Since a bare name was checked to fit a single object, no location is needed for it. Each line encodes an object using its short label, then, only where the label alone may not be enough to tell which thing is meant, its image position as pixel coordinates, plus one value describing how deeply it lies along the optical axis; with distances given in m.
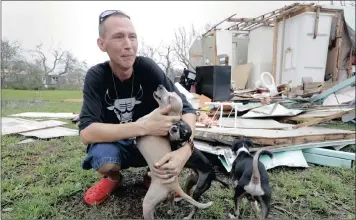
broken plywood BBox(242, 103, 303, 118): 4.60
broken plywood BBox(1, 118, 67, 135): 4.59
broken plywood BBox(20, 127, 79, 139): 4.33
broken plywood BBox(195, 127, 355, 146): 2.98
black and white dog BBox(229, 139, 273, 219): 1.61
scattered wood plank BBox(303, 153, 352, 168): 2.97
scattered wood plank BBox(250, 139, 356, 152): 2.95
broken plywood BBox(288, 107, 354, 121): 4.22
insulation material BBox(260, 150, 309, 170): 2.88
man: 1.53
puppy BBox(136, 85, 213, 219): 1.49
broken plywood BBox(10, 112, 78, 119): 6.45
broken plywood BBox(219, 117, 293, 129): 3.78
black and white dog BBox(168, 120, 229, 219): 1.77
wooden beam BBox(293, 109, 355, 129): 3.75
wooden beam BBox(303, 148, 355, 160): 2.96
